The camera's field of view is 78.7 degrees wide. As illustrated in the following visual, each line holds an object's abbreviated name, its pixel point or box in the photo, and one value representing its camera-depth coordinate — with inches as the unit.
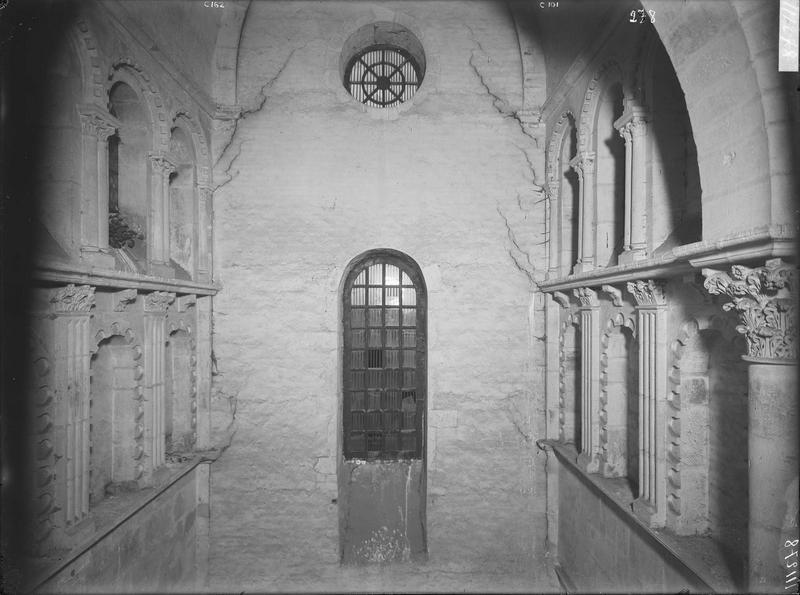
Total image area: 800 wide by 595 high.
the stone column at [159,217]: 231.8
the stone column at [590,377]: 225.8
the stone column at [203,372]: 288.7
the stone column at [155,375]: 222.7
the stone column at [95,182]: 180.4
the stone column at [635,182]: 188.7
